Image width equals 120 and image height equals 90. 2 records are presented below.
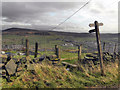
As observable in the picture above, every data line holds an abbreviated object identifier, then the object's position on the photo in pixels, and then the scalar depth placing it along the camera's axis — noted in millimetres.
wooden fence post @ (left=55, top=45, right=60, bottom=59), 11011
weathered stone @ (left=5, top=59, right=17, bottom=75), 7064
